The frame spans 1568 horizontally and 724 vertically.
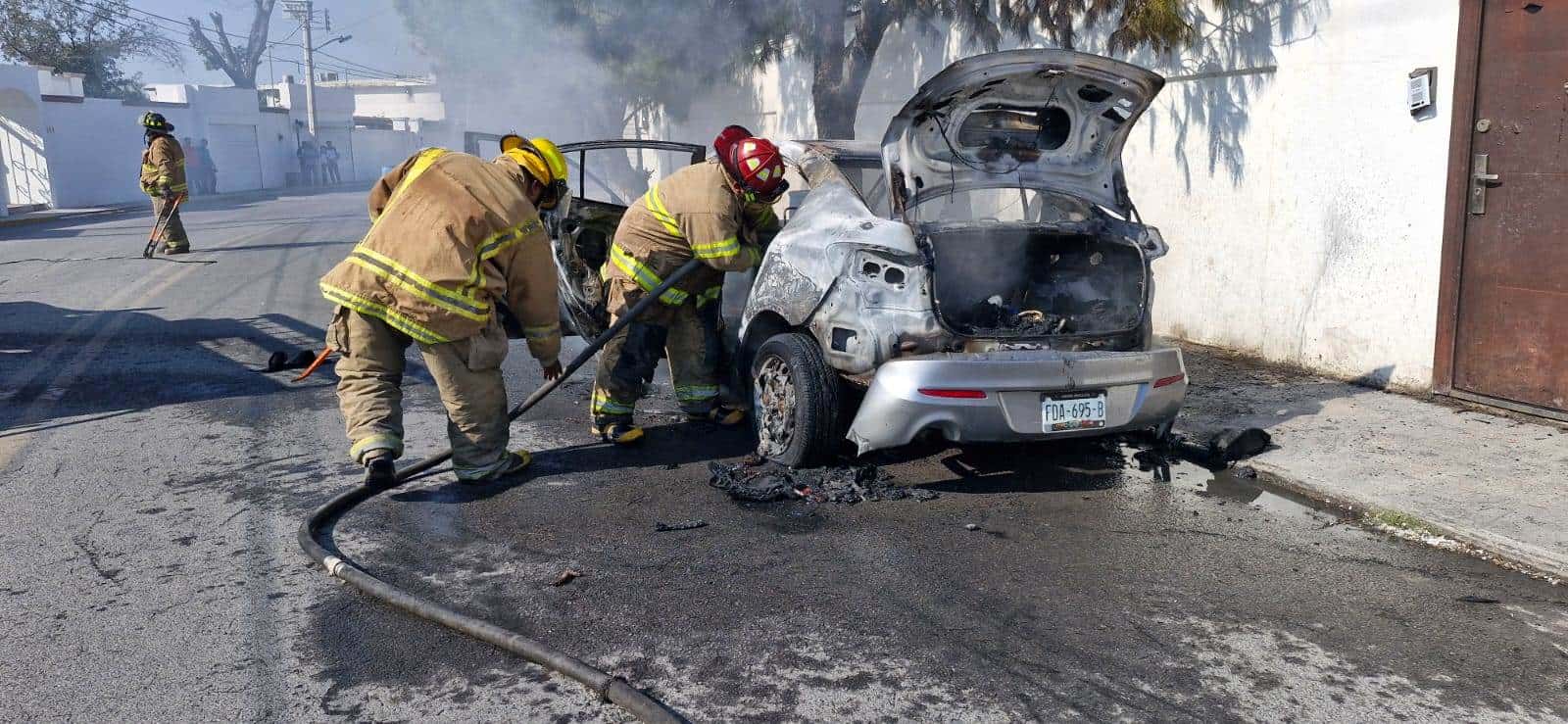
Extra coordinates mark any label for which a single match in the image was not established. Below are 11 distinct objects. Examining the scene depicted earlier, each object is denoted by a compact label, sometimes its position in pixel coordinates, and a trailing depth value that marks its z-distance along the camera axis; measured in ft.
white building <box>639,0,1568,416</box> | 19.70
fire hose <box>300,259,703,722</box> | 9.87
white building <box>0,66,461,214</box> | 94.99
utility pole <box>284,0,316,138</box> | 155.84
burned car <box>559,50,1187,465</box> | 15.26
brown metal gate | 19.22
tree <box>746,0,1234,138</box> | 29.53
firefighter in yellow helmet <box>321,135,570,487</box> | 15.67
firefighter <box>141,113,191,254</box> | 47.01
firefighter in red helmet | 17.93
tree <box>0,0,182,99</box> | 118.93
